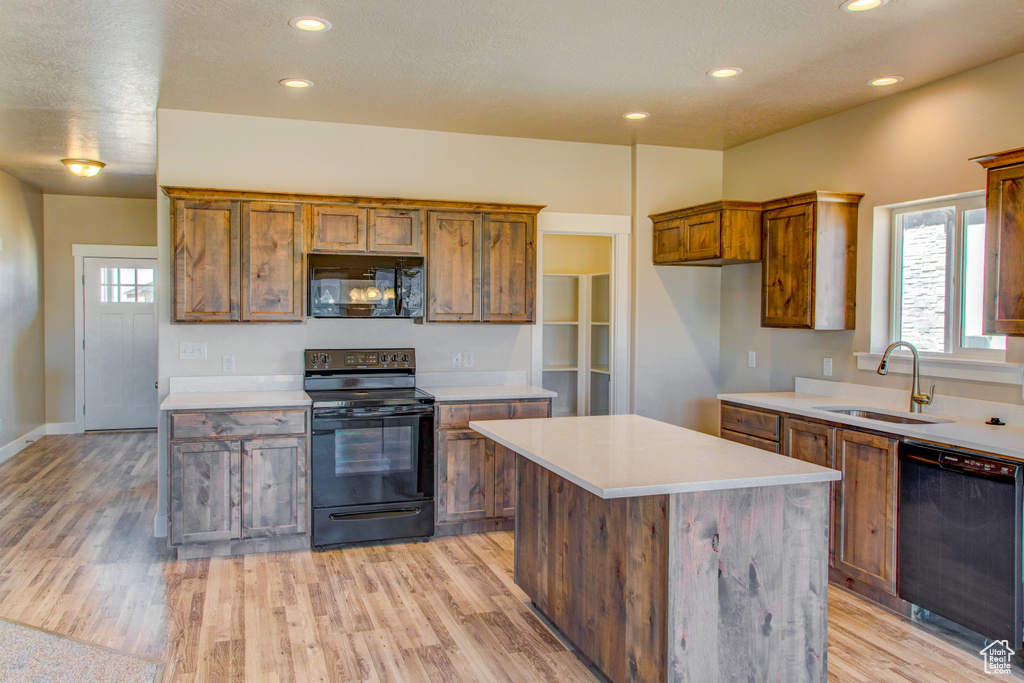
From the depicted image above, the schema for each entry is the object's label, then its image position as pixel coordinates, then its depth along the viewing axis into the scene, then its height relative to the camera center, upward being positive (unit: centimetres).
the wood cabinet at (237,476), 391 -84
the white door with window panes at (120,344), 798 -25
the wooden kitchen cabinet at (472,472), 436 -90
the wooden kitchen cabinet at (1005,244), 295 +35
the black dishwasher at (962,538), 271 -84
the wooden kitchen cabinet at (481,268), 457 +36
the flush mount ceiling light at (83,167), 576 +124
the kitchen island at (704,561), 219 -75
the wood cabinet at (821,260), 409 +38
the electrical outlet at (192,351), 439 -18
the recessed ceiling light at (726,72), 354 +126
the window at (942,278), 357 +26
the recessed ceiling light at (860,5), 274 +123
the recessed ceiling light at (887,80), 364 +125
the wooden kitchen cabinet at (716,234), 452 +59
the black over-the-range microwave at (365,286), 436 +23
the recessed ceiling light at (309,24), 295 +123
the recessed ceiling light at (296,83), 373 +125
